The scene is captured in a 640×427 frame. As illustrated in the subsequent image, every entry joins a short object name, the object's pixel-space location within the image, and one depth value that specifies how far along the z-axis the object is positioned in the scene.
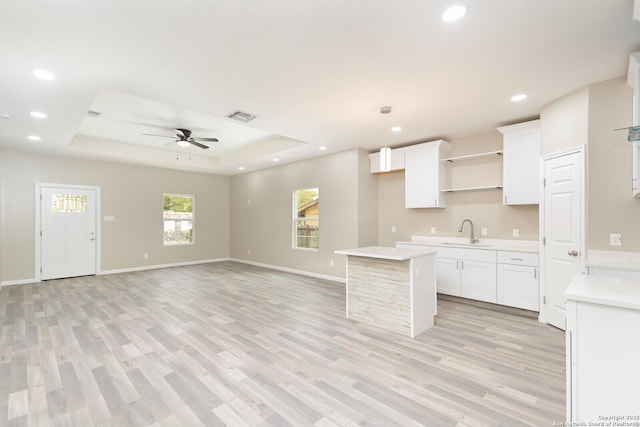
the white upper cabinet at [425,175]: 5.09
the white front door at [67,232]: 6.18
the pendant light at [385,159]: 3.48
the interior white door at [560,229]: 3.22
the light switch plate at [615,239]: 2.98
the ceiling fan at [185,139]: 5.24
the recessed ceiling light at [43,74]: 2.75
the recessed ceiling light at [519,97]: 3.37
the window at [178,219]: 8.02
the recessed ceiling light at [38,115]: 3.77
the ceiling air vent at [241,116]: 3.97
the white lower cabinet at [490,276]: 3.98
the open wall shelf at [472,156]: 4.59
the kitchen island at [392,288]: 3.27
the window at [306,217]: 6.77
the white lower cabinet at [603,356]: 1.36
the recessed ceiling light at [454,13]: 1.97
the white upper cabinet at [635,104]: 2.53
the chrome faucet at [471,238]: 4.88
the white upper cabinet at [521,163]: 4.07
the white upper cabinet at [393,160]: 5.57
